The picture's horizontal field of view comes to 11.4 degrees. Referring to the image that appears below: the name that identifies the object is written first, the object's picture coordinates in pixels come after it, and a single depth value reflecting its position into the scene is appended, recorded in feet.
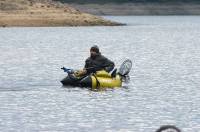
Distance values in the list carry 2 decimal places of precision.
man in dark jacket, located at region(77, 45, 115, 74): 163.32
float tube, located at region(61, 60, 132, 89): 163.84
